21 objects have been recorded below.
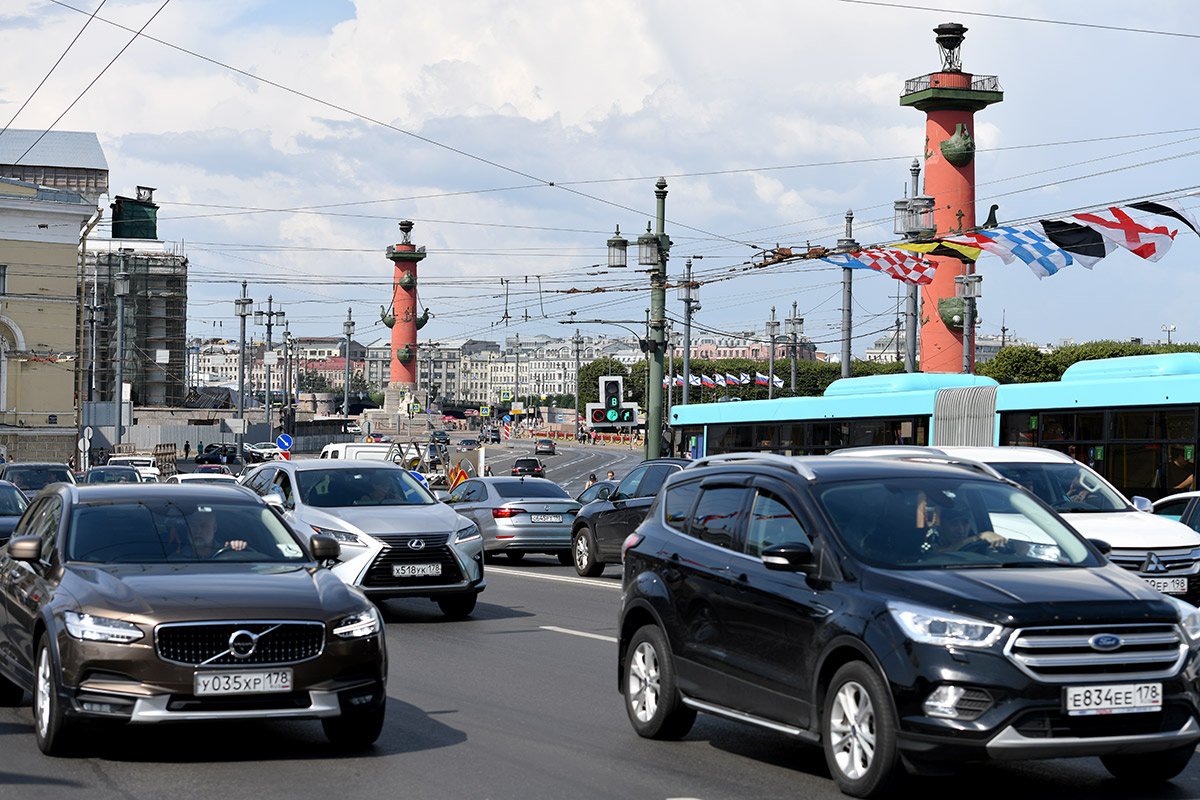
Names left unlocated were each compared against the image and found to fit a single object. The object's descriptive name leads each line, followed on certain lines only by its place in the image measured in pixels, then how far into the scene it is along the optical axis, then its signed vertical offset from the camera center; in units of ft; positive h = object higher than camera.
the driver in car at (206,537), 32.63 -3.41
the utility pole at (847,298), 156.56 +8.08
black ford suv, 23.67 -3.92
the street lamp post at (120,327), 168.51 +4.85
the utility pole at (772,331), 251.80 +8.55
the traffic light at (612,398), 115.55 -1.52
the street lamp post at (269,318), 262.26 +9.09
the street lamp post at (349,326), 335.06 +9.90
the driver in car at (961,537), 26.94 -2.62
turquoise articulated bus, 67.62 -1.75
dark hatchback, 74.84 -6.63
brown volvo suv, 28.04 -4.66
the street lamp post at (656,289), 112.68 +6.33
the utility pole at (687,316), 186.09 +7.33
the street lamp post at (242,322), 217.56 +6.86
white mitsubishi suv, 50.67 -4.28
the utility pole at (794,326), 253.65 +8.68
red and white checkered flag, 97.66 +7.21
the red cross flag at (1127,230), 79.41 +7.68
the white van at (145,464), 171.59 -11.83
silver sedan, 83.92 -7.52
